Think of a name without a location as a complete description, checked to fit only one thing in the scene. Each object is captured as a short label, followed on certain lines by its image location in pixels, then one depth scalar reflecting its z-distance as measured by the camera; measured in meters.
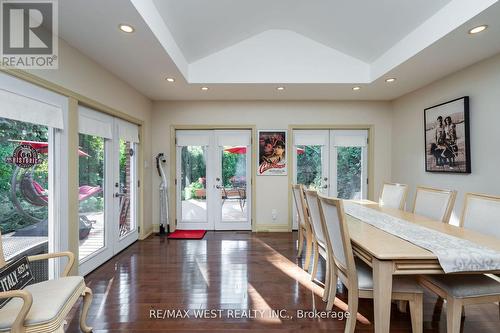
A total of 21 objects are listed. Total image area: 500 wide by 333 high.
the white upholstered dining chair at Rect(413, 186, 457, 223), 2.17
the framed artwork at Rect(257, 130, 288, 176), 4.31
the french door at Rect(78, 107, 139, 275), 2.68
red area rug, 3.94
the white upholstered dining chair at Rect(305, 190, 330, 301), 2.04
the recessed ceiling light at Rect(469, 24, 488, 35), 2.01
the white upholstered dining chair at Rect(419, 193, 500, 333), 1.42
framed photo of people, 2.82
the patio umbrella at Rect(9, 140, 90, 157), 1.99
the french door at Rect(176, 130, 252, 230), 4.38
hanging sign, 1.90
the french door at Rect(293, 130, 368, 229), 4.39
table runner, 1.31
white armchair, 1.20
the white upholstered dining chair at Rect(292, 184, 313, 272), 2.63
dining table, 1.35
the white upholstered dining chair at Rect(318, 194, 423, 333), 1.50
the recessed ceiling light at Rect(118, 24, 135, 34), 1.99
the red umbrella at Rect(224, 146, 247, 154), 4.39
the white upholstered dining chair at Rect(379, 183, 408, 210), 2.77
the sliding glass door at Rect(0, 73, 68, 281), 1.82
